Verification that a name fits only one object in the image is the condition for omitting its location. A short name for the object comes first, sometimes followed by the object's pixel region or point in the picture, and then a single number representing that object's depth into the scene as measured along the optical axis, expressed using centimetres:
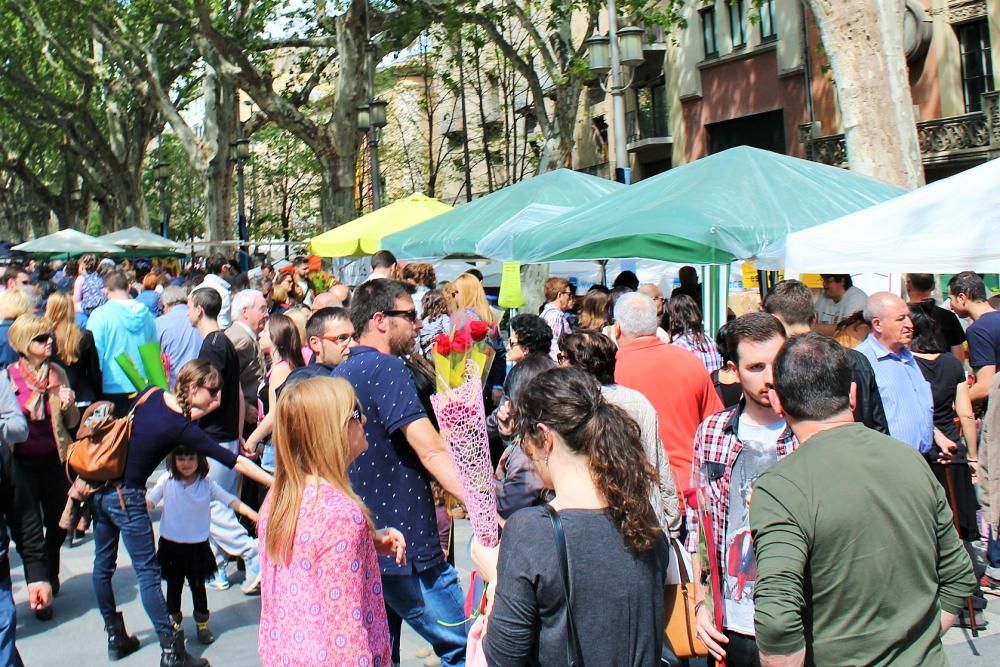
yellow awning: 1377
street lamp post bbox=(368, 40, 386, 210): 2034
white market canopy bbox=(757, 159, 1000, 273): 543
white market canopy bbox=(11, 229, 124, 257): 2433
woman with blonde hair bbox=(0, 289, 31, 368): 790
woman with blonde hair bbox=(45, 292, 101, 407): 793
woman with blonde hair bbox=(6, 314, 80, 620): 651
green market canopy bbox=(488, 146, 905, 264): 765
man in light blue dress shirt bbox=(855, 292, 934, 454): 551
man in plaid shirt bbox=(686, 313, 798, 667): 359
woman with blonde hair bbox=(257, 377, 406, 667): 317
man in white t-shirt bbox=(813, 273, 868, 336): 860
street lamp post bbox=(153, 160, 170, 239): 3253
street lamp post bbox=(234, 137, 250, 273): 2830
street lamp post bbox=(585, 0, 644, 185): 1488
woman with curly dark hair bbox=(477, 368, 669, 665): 274
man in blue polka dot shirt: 422
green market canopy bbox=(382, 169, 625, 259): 1102
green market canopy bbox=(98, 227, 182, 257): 2480
